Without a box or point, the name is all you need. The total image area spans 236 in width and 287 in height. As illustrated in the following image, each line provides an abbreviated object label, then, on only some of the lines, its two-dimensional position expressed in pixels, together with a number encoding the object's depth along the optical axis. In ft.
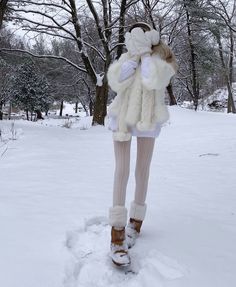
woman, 9.50
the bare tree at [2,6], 37.24
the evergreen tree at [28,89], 112.57
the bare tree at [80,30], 49.78
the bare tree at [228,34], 77.10
